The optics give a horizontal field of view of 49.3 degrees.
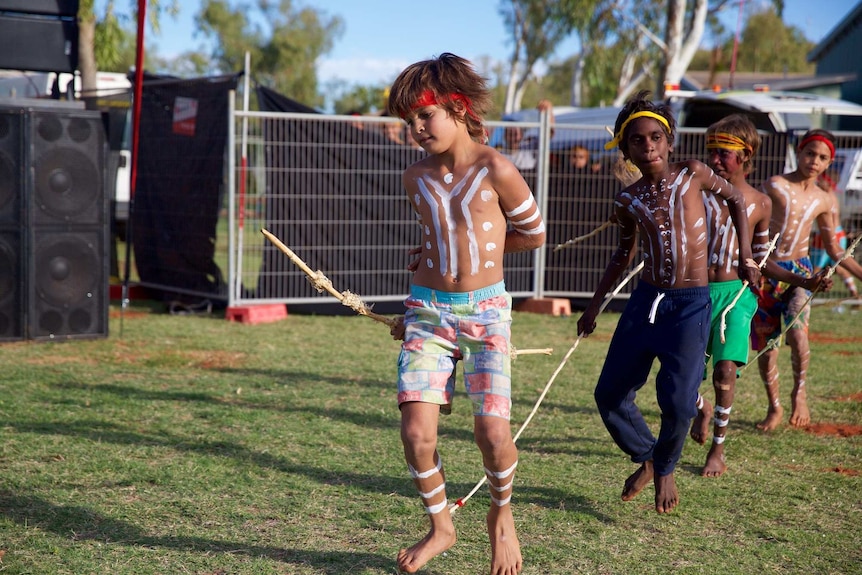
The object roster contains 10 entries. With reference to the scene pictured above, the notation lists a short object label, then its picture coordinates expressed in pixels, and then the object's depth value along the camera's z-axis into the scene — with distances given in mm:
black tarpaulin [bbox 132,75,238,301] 10555
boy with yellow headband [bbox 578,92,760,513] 4289
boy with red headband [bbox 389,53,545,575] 3582
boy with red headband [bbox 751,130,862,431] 6215
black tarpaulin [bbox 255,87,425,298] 10336
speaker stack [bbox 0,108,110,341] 8398
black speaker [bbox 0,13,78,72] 8234
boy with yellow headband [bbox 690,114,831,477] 5145
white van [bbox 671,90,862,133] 12852
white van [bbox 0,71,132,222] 11875
